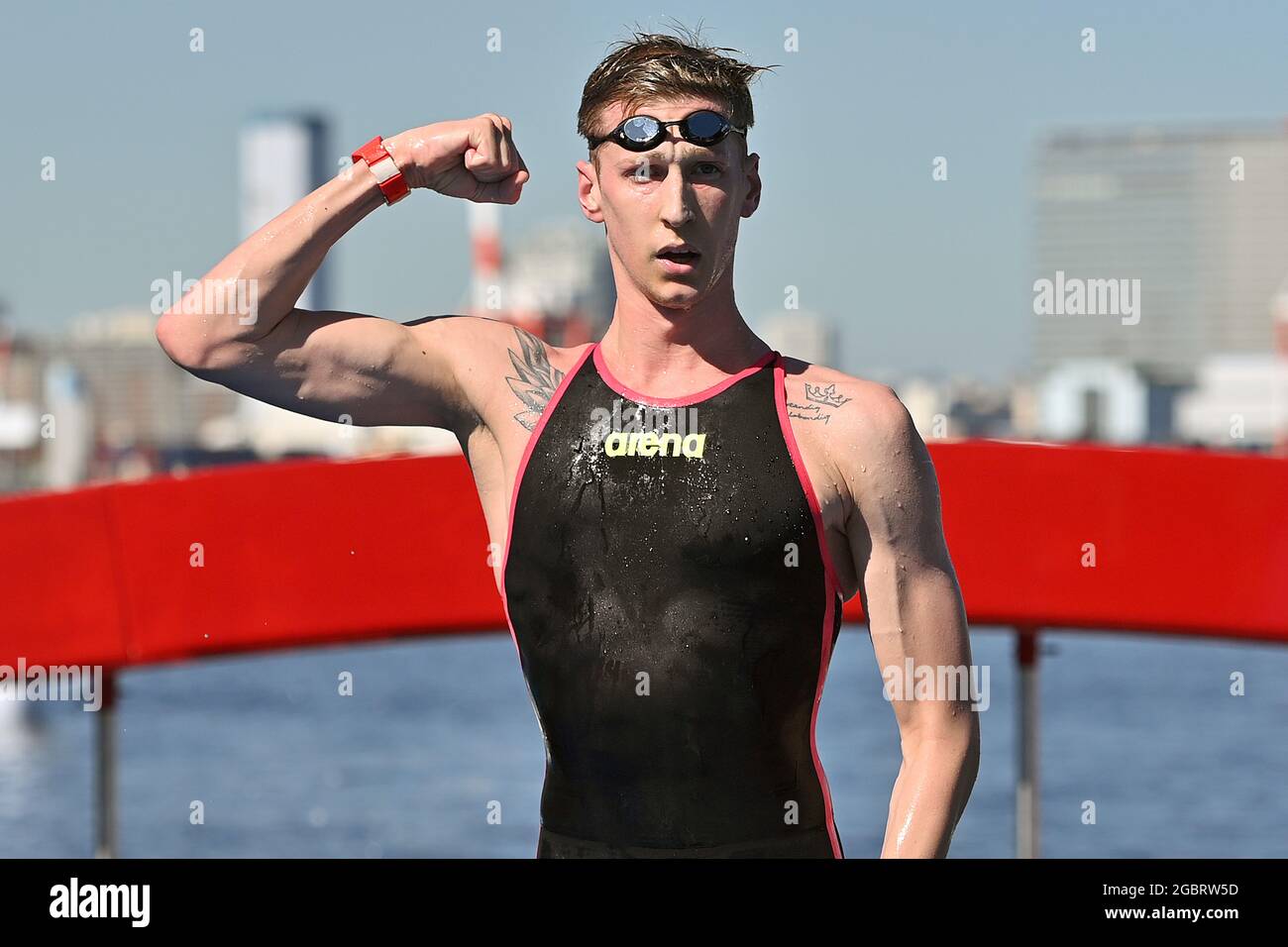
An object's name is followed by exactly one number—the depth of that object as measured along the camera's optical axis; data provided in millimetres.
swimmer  2852
